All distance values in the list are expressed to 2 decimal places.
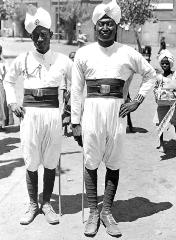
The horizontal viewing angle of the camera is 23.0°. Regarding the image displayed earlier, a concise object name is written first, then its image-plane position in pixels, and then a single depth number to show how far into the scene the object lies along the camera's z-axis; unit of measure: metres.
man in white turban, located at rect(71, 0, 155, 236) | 4.27
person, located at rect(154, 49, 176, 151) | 7.11
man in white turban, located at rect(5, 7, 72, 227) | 4.44
